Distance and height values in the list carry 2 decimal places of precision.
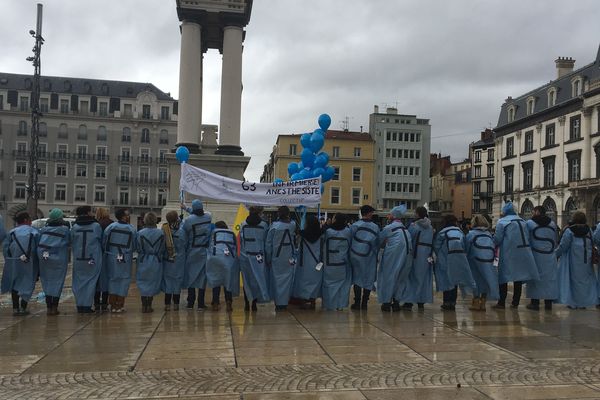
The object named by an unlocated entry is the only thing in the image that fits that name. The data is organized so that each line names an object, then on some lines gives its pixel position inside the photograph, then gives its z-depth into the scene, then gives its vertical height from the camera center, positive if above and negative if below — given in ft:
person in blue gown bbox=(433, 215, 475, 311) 35.32 -2.37
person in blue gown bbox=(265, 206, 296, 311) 34.63 -2.19
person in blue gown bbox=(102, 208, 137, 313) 33.79 -2.28
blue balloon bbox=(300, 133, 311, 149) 52.90 +7.07
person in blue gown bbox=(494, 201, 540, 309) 36.19 -1.85
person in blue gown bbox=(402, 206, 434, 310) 35.58 -2.41
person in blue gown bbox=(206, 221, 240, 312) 33.91 -2.64
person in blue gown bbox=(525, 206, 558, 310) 36.76 -1.98
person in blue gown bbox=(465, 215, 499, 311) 35.60 -2.26
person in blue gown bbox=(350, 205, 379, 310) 35.60 -1.94
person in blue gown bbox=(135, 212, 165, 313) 34.04 -2.44
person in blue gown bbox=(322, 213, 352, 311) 35.14 -2.89
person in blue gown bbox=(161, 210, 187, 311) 34.53 -2.46
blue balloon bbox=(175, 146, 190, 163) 47.31 +5.05
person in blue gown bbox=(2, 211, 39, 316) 33.37 -2.85
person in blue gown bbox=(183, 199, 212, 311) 35.12 -1.73
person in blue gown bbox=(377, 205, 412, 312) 35.06 -2.54
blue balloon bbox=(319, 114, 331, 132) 56.65 +9.42
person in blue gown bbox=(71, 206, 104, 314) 33.32 -2.49
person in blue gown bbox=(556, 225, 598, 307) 36.83 -2.76
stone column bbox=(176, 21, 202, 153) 75.87 +17.22
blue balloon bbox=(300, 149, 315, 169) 51.85 +5.43
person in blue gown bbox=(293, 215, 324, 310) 35.42 -2.67
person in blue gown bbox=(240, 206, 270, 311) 34.35 -2.32
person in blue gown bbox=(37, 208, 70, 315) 33.27 -2.31
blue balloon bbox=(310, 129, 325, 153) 52.37 +6.85
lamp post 87.10 +15.37
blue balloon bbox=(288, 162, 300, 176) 61.36 +5.37
